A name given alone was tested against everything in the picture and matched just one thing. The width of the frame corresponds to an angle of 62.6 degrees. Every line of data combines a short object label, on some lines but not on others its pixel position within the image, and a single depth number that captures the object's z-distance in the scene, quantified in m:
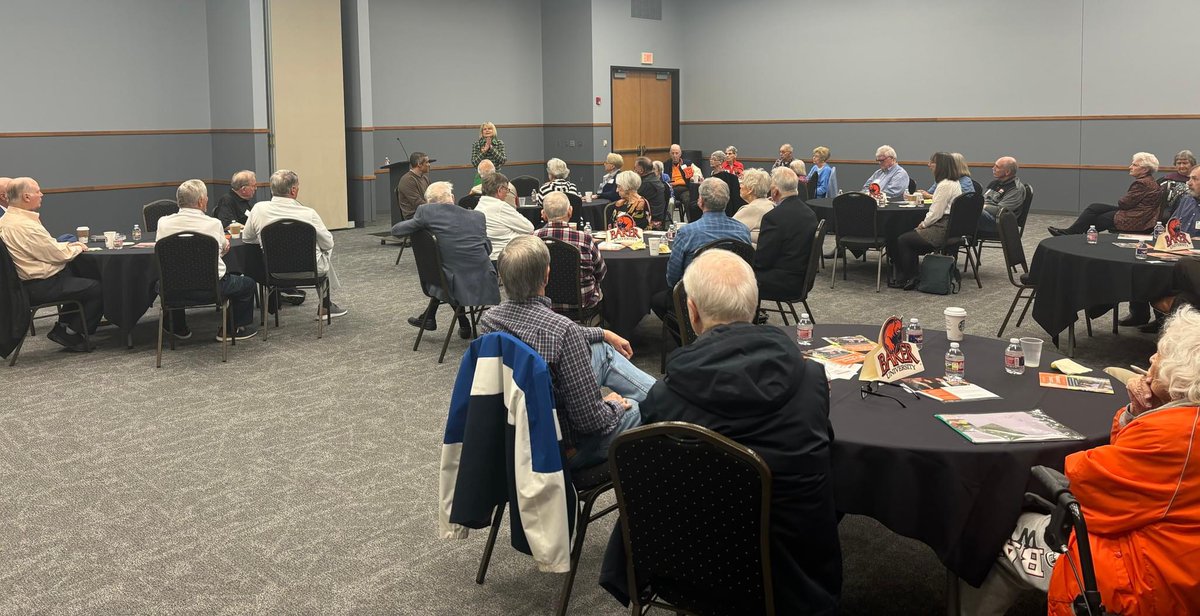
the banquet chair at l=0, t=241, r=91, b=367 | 6.27
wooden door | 17.38
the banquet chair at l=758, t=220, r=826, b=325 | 6.60
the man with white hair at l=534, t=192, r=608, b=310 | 5.99
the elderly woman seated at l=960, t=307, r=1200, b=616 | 2.19
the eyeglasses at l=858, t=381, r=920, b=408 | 3.28
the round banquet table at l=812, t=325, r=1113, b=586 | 2.75
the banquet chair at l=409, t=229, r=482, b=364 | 6.48
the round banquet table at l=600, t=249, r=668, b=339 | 6.43
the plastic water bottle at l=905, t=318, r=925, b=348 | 3.83
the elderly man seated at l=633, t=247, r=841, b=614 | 2.42
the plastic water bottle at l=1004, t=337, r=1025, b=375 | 3.53
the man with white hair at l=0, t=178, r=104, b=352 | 6.40
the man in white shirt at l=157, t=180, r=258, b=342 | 6.62
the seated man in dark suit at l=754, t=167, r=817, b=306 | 6.47
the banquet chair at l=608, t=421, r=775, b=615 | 2.35
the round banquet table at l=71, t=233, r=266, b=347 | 6.78
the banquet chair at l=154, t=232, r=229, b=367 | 6.36
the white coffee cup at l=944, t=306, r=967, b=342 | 3.78
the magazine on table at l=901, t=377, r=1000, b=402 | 3.26
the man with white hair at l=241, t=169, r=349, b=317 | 7.20
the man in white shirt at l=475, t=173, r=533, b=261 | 7.14
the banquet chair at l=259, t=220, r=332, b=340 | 7.04
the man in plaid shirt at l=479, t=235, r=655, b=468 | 3.13
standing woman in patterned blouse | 13.07
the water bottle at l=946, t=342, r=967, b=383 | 3.46
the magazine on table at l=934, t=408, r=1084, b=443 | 2.86
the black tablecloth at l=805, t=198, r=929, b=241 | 9.23
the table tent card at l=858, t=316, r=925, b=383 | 3.35
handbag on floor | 8.89
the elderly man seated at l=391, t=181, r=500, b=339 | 6.56
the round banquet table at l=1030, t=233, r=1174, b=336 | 6.02
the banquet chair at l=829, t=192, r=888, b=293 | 9.09
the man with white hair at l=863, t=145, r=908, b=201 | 10.35
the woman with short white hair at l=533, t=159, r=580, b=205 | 9.74
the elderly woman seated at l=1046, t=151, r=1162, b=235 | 7.86
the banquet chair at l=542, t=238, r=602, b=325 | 5.87
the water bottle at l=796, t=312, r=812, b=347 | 3.98
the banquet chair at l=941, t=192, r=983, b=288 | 8.95
